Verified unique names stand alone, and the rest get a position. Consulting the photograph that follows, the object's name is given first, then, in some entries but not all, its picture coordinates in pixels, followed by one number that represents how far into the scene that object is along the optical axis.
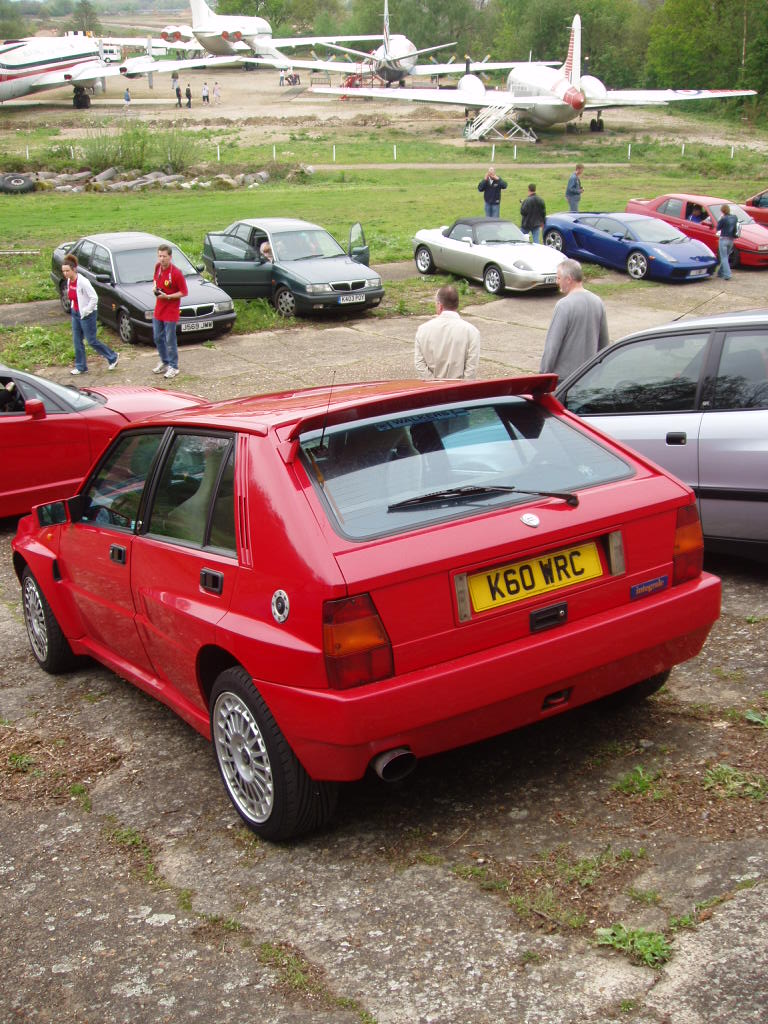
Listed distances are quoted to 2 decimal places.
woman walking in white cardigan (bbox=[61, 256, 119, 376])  15.07
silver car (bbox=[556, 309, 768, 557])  6.19
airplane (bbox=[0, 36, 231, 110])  86.12
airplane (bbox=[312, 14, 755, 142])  65.25
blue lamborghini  21.94
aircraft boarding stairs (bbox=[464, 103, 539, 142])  65.38
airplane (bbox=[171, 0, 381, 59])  113.56
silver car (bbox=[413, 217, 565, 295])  20.48
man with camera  28.13
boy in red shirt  14.66
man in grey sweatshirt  8.91
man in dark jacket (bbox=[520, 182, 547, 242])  24.66
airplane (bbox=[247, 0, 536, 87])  102.62
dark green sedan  18.56
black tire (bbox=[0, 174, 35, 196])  43.44
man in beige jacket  8.65
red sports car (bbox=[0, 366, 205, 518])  9.16
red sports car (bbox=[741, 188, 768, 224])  27.25
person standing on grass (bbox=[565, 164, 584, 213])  30.38
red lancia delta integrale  3.49
